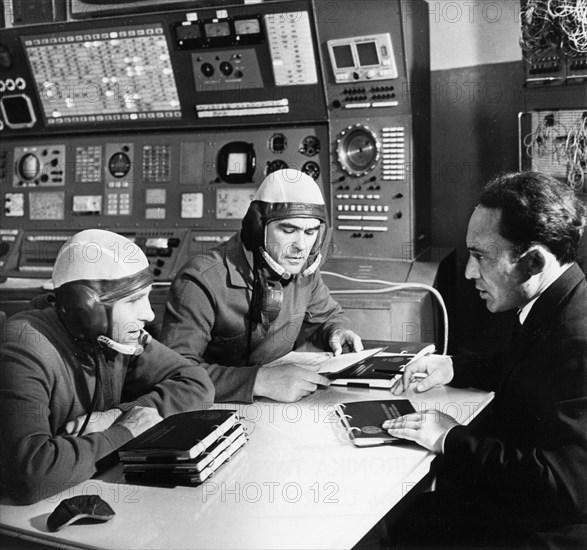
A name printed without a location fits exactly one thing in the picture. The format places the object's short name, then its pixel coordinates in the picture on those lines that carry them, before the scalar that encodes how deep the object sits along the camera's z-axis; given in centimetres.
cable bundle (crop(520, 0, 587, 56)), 268
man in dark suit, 132
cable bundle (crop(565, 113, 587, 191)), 279
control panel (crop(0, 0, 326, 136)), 339
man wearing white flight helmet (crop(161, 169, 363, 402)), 207
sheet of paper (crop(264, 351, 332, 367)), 204
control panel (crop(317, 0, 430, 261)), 317
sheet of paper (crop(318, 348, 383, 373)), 196
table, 112
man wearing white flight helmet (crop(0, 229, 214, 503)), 130
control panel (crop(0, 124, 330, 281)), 359
